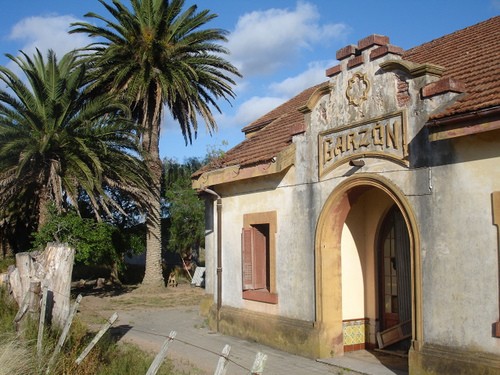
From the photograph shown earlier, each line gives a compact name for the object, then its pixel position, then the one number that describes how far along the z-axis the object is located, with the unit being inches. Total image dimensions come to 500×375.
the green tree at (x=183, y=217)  1189.1
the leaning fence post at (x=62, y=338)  302.5
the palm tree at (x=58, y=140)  745.0
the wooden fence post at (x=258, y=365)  185.8
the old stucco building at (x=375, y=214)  309.6
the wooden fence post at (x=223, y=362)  201.8
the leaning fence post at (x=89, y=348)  303.4
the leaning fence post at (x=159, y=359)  245.3
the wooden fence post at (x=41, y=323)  321.4
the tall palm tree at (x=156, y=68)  874.8
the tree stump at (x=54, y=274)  383.9
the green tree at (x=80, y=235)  757.3
